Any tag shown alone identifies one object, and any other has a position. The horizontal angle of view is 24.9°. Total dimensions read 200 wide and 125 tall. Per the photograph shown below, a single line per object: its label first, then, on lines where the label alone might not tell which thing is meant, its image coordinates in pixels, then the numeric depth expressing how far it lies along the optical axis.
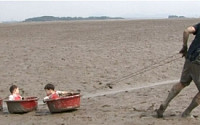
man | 8.12
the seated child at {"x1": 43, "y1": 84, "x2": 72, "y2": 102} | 9.83
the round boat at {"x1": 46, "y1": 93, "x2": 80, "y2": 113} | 9.41
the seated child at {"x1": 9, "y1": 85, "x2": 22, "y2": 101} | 10.18
